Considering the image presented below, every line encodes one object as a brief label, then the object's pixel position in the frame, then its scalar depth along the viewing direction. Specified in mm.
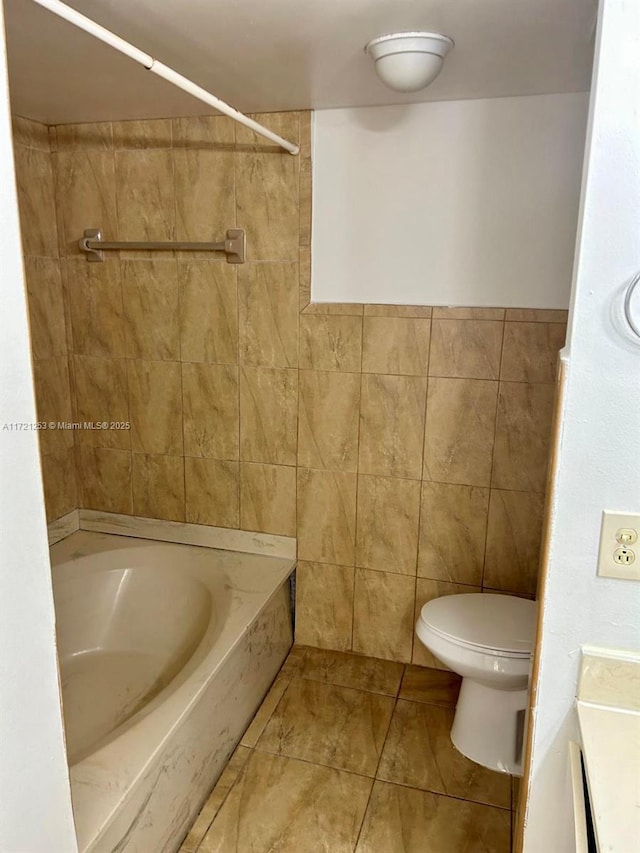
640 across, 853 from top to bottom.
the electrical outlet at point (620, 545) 1159
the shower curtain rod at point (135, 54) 1104
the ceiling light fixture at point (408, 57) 1547
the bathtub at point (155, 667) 1559
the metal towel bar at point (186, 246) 2391
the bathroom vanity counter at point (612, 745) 984
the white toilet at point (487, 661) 1949
